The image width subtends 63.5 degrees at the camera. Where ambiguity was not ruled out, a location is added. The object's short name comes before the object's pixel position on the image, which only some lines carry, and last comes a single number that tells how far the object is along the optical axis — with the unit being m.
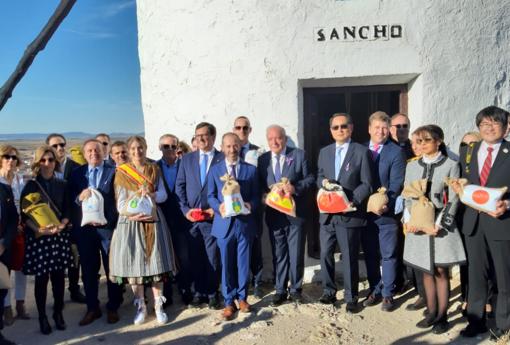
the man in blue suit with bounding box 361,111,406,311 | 4.11
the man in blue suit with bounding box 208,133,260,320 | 4.06
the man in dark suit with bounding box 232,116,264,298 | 4.66
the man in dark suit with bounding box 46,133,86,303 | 4.79
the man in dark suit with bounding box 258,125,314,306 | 4.23
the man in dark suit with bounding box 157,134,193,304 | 4.42
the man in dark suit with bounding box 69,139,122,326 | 4.02
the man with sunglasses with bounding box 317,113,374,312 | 4.05
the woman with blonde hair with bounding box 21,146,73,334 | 3.84
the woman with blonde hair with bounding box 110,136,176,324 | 3.90
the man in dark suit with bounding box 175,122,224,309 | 4.26
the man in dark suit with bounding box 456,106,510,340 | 3.38
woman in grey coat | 3.56
